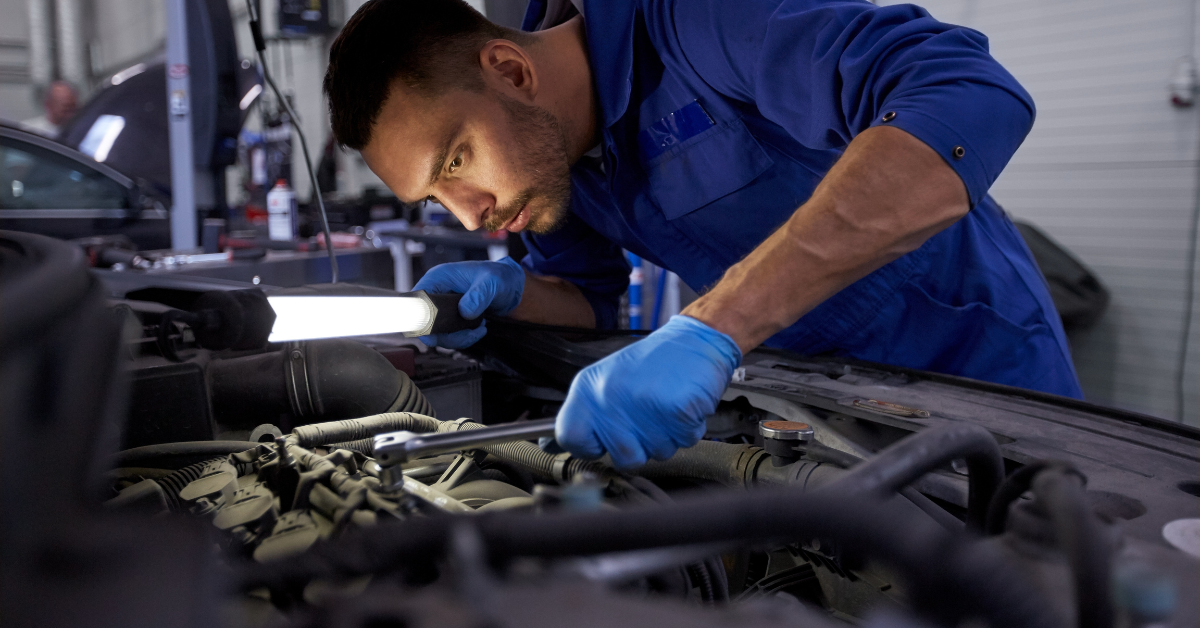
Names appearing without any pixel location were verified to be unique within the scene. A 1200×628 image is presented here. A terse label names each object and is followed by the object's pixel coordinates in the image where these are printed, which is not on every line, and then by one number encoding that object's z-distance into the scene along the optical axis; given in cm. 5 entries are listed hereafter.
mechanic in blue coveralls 94
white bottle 312
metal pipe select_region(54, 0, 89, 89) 912
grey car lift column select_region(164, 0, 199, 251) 344
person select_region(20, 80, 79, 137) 682
